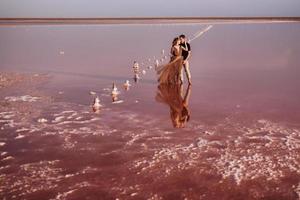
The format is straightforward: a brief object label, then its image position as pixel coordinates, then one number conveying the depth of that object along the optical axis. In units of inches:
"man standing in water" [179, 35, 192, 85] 542.4
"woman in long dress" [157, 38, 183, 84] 540.7
